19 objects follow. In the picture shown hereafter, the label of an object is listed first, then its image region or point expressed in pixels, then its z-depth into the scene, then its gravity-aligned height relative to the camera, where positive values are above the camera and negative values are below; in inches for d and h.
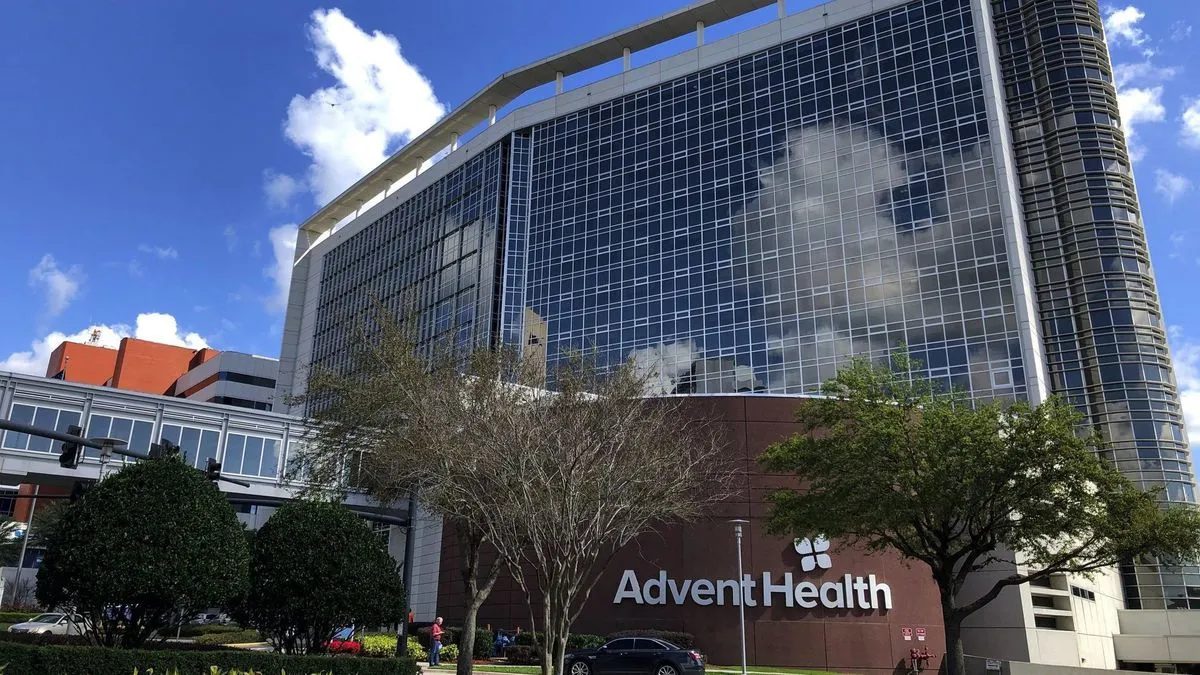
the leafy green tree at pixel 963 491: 1131.3 +190.3
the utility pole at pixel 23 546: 2807.6 +247.1
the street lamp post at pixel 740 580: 1183.7 +84.0
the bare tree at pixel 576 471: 697.6 +158.8
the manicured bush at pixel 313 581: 864.3 +49.4
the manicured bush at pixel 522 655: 1411.2 -27.4
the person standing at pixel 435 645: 1299.2 -12.6
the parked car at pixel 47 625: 1603.1 +8.8
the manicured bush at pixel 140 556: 737.0 +60.7
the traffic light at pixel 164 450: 871.7 +169.3
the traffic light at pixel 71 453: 933.2 +176.9
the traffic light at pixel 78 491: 810.1 +123.4
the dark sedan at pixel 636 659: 1090.1 -24.0
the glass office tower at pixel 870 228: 2431.1 +1238.0
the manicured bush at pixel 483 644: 1443.2 -11.4
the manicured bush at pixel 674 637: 1389.0 +4.3
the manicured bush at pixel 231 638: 1628.9 -9.2
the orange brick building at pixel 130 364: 4977.9 +1456.0
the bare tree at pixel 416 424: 940.6 +255.1
